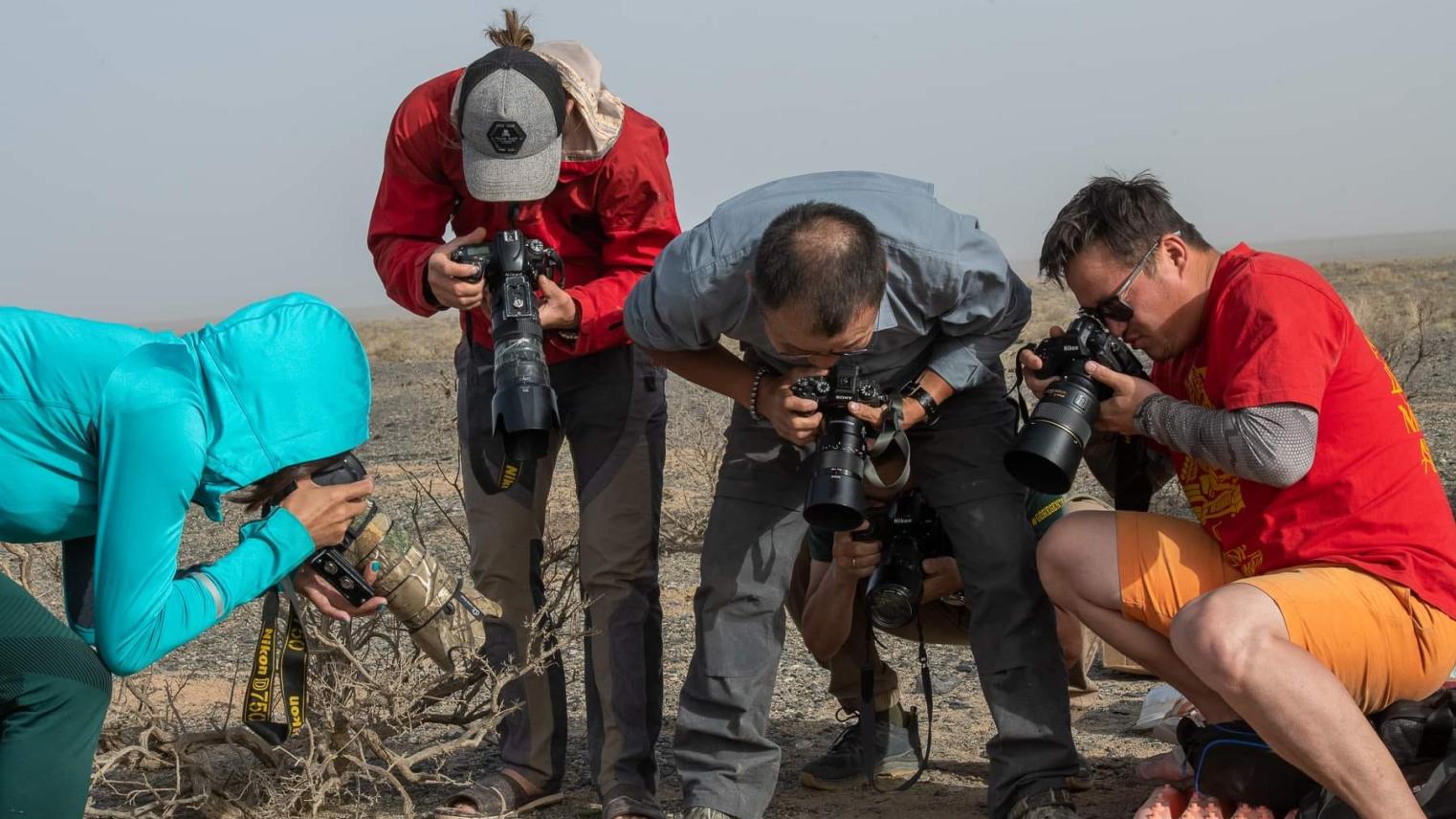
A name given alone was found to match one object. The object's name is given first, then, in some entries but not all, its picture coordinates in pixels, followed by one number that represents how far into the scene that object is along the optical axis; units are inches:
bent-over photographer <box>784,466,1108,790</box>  148.2
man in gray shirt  134.5
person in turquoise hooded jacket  105.5
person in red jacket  146.3
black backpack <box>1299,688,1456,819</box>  120.6
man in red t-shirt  117.9
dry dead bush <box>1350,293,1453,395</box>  461.0
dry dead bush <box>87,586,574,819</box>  144.6
